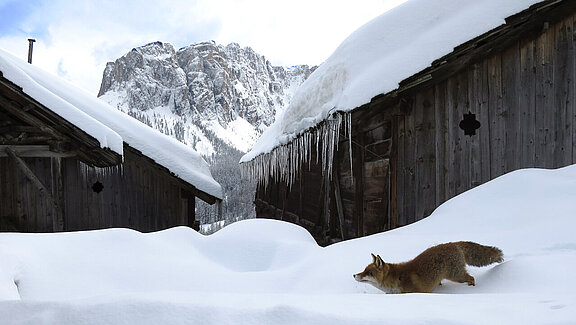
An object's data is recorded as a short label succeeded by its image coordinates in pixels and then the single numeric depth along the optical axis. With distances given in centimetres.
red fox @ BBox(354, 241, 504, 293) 228
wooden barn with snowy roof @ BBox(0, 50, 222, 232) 702
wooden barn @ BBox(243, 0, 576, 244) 516
